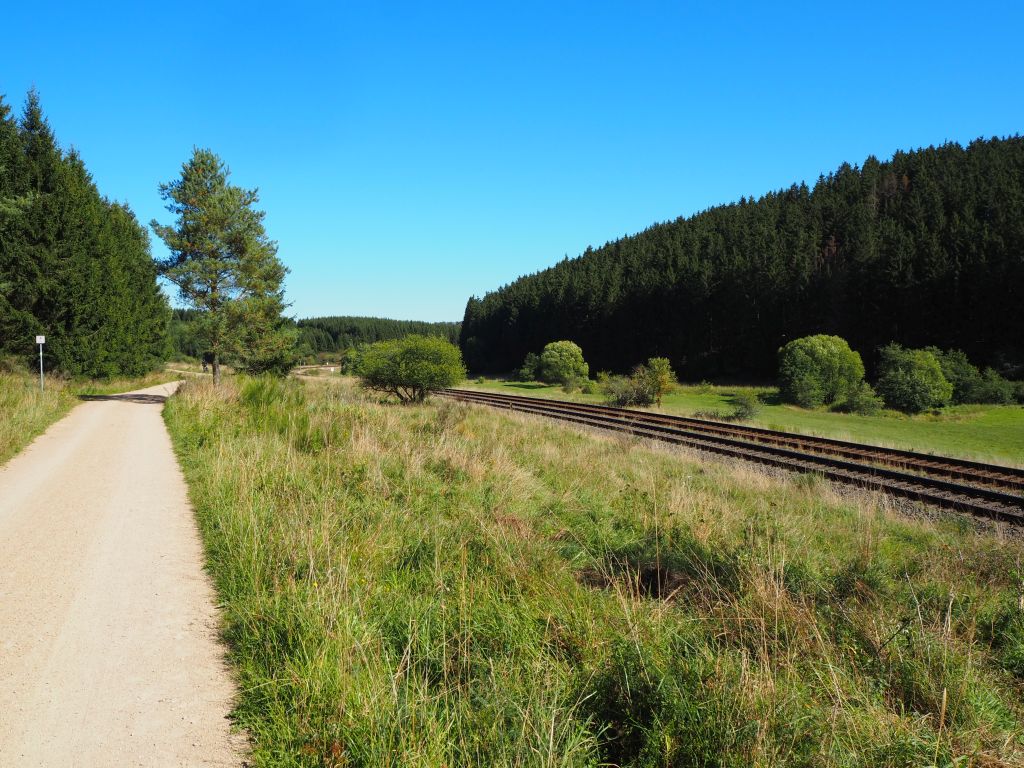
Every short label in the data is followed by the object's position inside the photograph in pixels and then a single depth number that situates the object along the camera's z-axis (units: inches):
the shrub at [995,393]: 1439.5
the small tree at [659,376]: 1453.1
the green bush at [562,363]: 2476.6
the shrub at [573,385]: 2113.2
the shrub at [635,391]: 1449.3
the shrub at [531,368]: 2800.2
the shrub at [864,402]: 1355.8
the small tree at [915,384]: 1348.4
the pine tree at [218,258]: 943.7
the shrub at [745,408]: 1170.0
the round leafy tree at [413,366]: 1088.8
